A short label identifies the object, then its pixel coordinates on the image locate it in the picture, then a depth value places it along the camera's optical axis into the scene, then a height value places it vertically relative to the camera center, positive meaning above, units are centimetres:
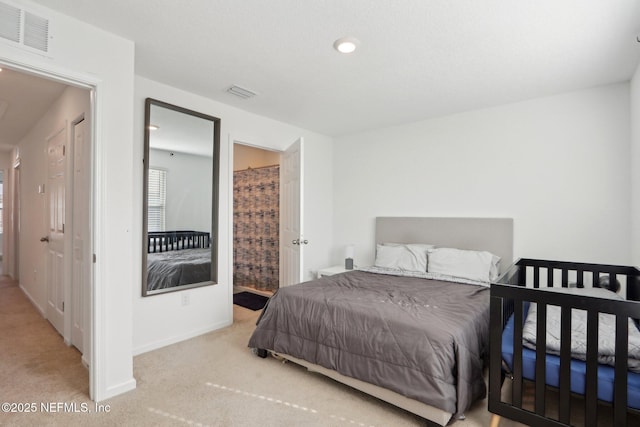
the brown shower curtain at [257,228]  497 -28
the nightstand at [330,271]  432 -79
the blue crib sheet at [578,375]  156 -82
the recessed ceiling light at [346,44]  225 +119
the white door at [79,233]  268 -21
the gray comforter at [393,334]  187 -81
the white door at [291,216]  352 -6
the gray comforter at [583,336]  161 -66
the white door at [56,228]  327 -22
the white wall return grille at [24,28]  181 +103
